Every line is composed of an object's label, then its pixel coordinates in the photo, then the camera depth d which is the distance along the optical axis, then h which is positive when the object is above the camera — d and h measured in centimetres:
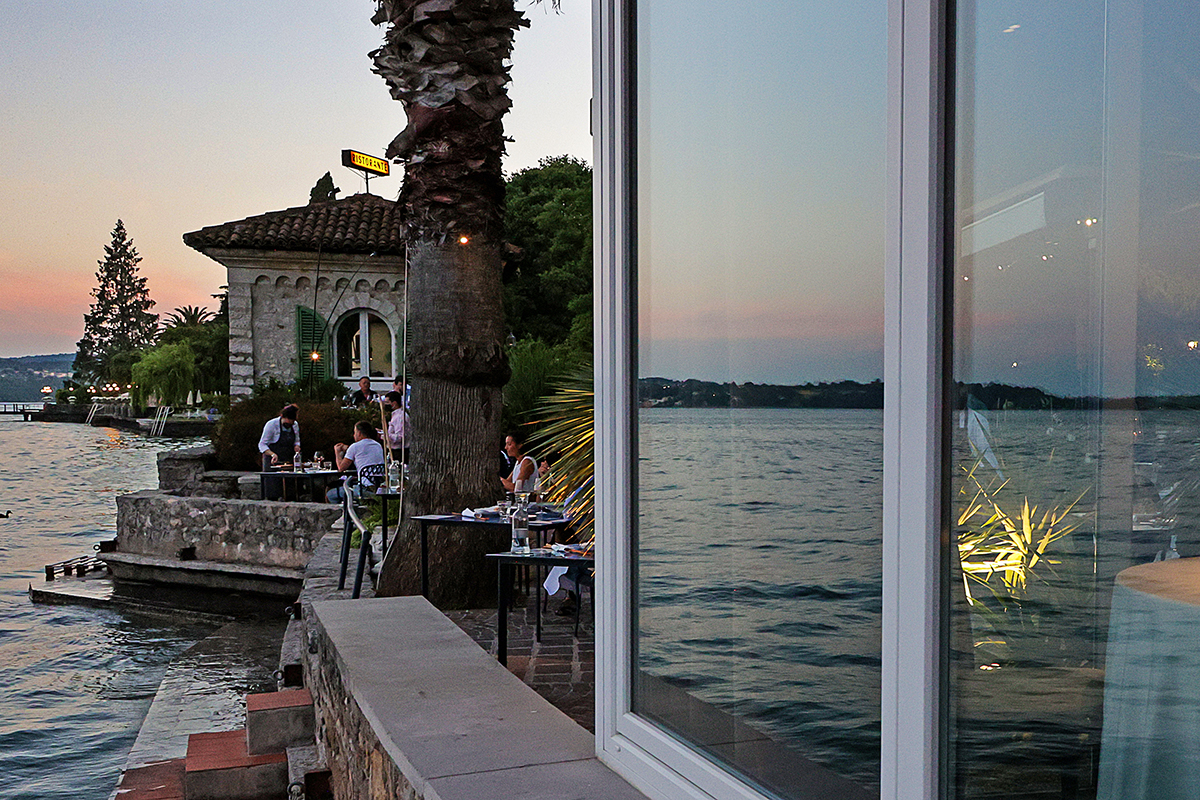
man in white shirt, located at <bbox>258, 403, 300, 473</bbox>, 1427 -63
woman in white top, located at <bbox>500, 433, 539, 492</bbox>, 766 -61
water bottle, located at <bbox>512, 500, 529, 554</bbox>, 535 -72
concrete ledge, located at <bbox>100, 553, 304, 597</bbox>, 1373 -254
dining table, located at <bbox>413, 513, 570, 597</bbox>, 615 -77
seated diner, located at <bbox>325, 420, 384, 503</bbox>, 1159 -71
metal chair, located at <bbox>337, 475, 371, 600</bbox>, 697 -105
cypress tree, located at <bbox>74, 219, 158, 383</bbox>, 9644 +714
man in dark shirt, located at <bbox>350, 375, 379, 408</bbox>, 1692 -2
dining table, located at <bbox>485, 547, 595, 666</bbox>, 501 -81
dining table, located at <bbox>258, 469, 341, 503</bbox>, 1426 -130
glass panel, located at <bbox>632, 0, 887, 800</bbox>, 154 +2
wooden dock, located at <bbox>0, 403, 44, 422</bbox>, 11383 -193
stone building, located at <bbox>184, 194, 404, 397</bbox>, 2184 +215
